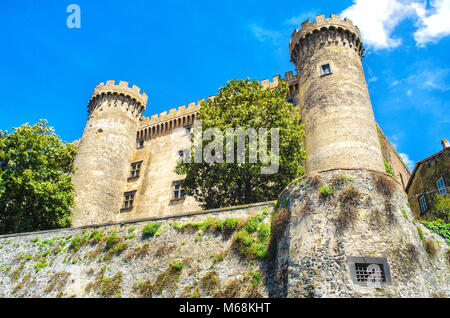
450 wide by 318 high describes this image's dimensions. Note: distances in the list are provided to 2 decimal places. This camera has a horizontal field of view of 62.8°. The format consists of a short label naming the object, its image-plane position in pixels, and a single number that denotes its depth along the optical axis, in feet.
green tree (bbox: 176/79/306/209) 67.46
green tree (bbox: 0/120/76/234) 80.02
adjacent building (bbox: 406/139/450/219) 75.56
